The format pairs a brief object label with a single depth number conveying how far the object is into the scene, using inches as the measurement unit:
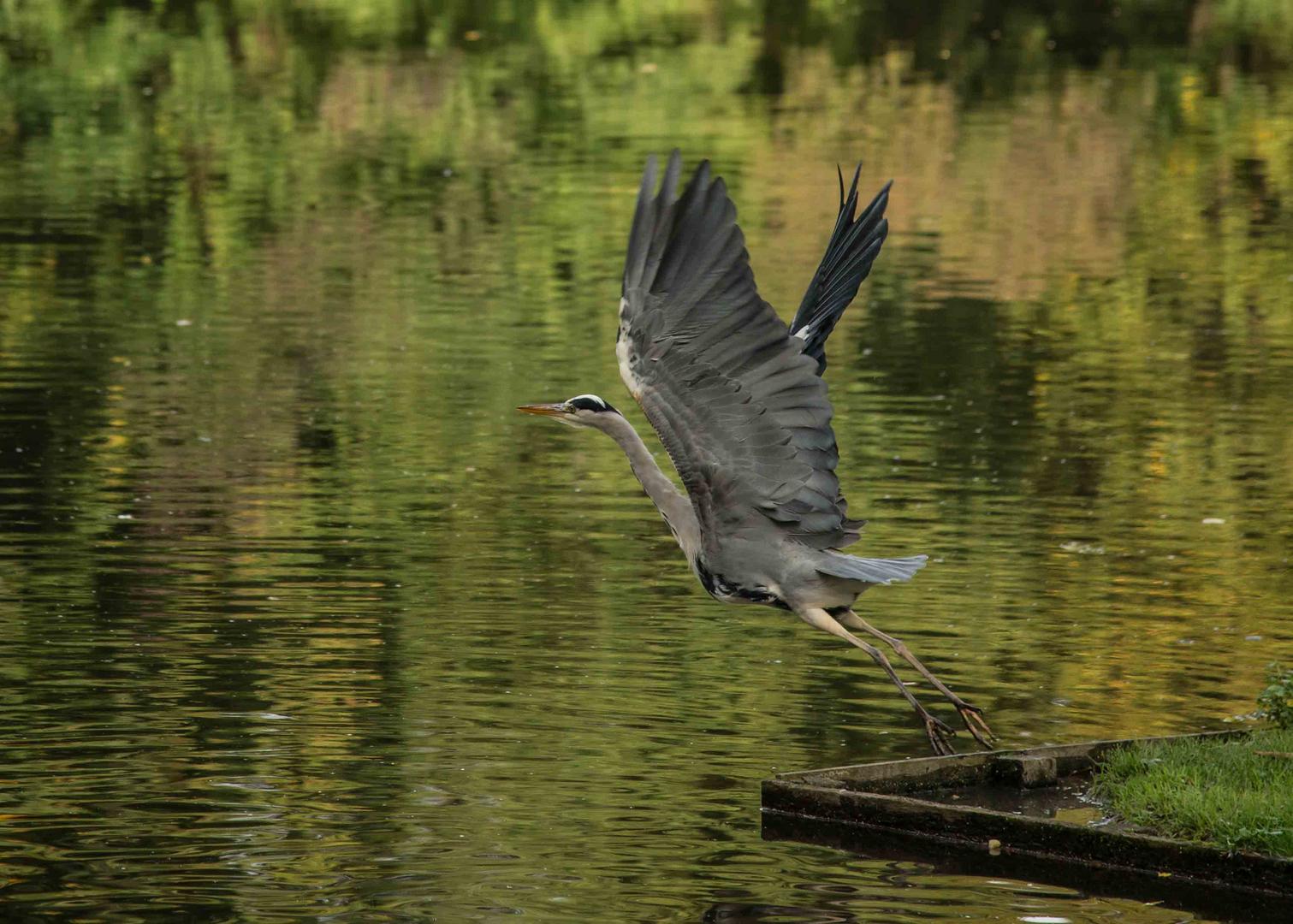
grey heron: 627.5
